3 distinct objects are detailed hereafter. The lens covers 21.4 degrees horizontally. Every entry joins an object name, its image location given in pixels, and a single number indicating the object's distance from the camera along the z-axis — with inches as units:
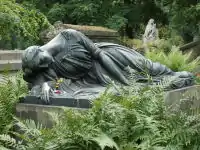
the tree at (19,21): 542.3
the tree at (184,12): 808.9
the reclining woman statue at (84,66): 332.2
